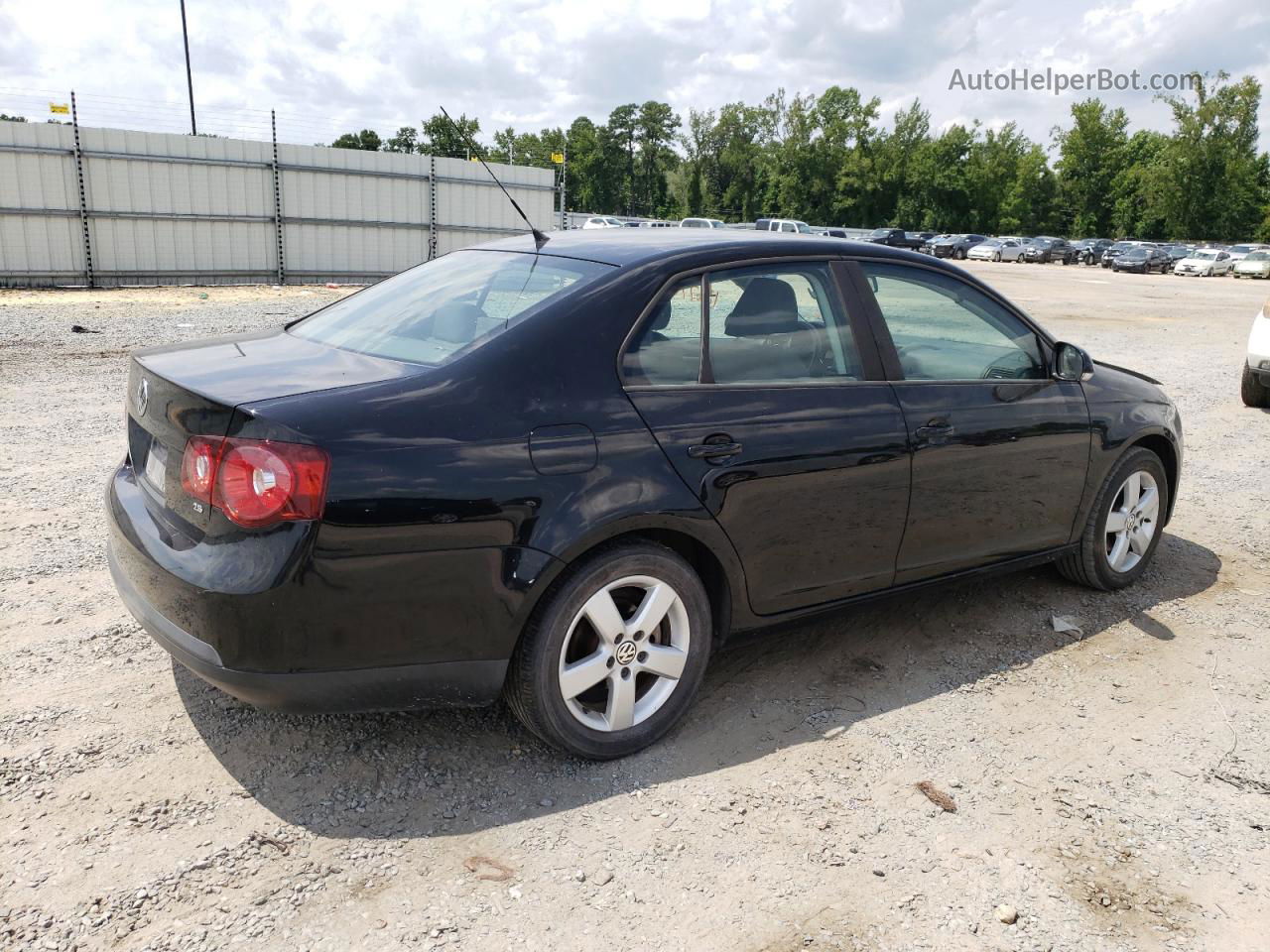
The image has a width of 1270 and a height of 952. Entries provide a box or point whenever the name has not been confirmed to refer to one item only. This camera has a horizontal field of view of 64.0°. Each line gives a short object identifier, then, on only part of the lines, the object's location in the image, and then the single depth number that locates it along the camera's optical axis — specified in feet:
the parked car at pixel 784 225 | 141.08
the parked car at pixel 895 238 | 178.91
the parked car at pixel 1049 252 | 198.72
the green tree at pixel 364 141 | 299.79
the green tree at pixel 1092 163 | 285.64
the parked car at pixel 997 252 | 191.52
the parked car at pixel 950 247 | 193.67
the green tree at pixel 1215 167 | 248.11
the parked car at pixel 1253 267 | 164.66
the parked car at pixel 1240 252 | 174.19
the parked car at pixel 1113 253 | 180.86
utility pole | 121.70
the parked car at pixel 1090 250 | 203.10
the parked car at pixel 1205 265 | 166.40
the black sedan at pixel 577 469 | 8.94
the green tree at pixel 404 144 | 275.18
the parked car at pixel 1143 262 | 172.35
